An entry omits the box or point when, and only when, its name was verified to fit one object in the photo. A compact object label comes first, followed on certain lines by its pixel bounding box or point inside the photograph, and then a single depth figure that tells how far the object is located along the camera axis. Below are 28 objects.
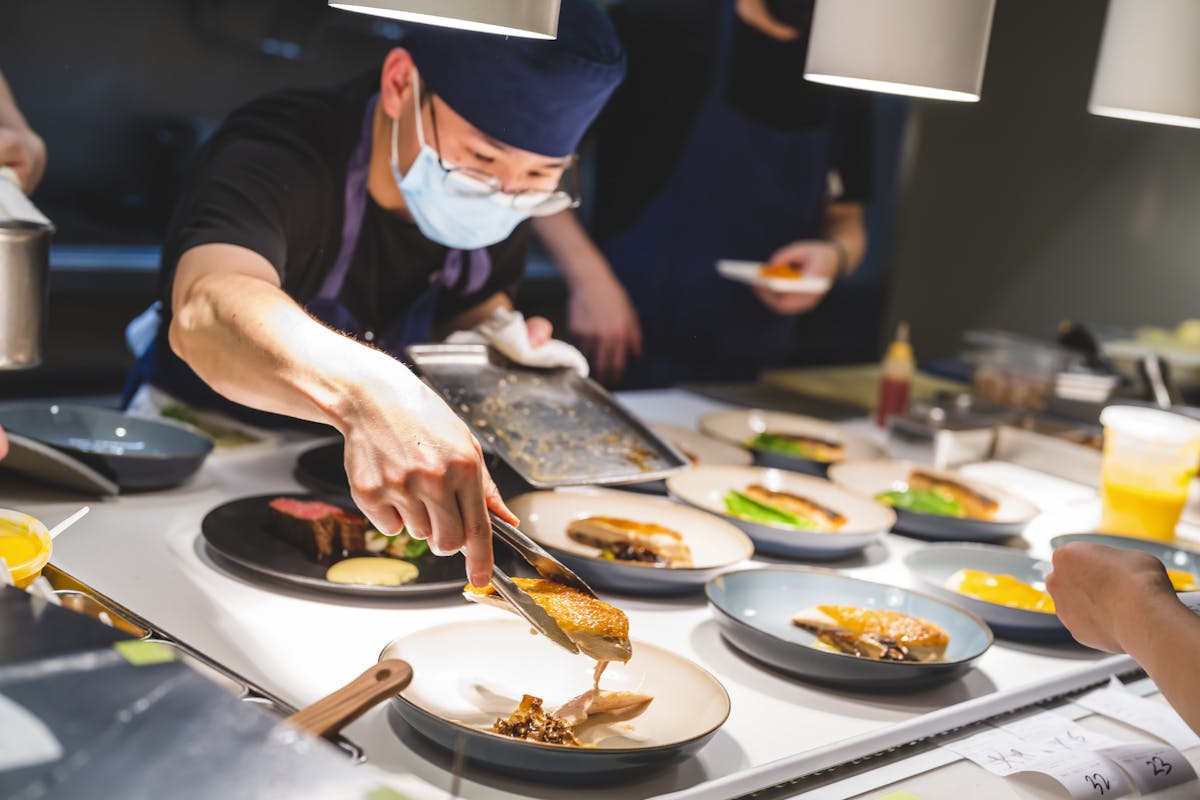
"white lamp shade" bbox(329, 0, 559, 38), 1.42
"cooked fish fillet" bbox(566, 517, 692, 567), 1.89
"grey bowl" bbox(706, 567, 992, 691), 1.55
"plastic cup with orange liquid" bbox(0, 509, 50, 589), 1.33
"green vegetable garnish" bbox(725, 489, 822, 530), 2.22
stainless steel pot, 1.66
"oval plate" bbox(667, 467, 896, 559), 2.06
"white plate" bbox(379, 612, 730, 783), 1.22
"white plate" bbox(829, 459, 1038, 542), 2.29
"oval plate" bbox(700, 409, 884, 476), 2.87
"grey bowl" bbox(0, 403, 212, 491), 2.00
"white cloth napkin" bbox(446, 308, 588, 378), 2.37
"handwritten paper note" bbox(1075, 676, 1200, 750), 1.64
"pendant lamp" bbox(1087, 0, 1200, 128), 2.12
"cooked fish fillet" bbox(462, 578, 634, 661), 1.40
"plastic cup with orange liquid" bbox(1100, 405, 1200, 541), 2.34
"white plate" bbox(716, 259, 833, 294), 3.50
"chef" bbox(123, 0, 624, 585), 2.40
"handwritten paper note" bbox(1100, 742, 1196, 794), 1.50
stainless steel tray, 2.08
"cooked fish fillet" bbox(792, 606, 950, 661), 1.66
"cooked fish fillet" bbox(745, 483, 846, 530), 2.21
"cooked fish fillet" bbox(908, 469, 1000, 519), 2.42
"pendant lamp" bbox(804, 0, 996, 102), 1.81
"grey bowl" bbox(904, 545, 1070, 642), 1.84
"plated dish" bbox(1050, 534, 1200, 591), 2.09
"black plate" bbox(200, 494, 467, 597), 1.69
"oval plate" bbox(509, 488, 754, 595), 1.81
